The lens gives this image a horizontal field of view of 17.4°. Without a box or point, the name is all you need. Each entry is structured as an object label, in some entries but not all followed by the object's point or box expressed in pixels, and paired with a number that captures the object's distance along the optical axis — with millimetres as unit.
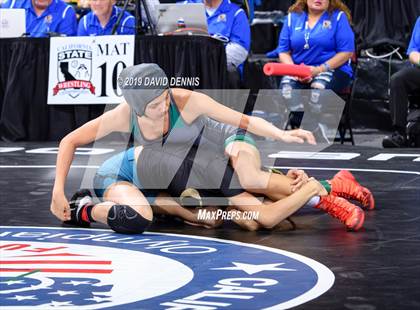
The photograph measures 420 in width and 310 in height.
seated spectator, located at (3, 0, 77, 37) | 13579
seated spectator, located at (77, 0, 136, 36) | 13047
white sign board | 12353
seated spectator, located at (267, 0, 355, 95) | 12504
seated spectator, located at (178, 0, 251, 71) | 12888
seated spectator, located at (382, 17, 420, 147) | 12242
